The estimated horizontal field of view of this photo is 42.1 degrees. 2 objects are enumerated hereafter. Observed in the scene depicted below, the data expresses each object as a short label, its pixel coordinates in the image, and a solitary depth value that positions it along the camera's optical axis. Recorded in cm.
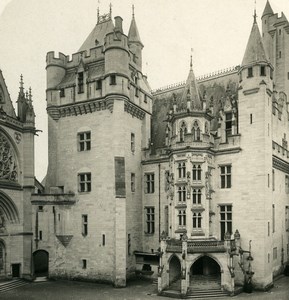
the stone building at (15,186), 3045
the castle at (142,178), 2853
